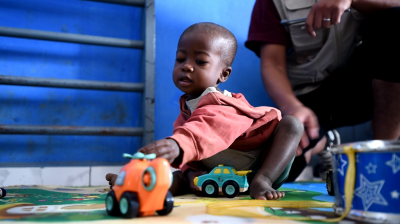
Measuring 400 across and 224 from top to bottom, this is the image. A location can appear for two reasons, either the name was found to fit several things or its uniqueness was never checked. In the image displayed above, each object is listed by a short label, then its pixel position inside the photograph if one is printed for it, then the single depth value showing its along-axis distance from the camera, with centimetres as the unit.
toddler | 74
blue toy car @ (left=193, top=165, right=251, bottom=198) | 85
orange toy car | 51
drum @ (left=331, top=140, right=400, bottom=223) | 47
